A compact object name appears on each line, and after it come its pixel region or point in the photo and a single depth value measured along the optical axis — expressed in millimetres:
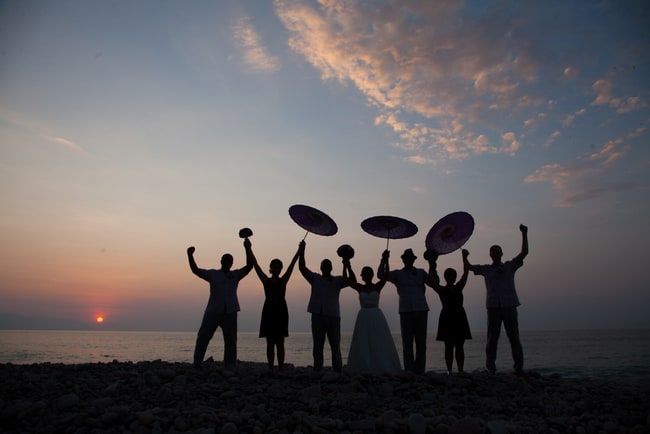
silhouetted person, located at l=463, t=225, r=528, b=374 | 9469
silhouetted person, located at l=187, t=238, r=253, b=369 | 9219
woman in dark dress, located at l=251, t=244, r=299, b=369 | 9297
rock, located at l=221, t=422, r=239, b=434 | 5223
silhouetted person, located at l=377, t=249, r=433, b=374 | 9227
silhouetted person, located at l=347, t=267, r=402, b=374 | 8852
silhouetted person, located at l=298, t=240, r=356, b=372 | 9180
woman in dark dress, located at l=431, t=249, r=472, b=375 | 9375
